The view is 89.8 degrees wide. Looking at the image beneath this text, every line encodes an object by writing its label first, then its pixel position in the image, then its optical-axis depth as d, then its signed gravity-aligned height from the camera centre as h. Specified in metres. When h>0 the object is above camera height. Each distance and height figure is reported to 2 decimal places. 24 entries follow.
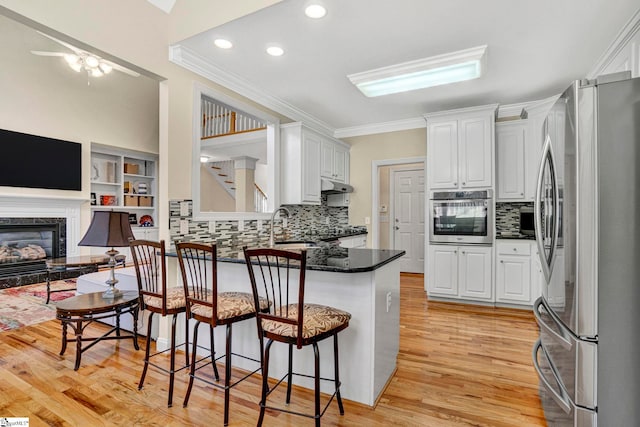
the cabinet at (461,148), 4.16 +0.90
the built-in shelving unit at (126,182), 6.54 +0.71
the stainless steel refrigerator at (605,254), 1.35 -0.17
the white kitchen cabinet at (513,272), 4.04 -0.73
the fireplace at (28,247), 5.16 -0.54
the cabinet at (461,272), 4.18 -0.77
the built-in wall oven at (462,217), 4.18 -0.03
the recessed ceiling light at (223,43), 2.79 +1.51
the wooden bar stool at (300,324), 1.61 -0.59
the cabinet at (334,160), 4.97 +0.89
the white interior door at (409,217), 6.50 -0.04
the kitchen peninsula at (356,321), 2.02 -0.70
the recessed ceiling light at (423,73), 2.96 +1.43
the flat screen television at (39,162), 5.03 +0.88
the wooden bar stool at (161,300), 2.05 -0.57
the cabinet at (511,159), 4.26 +0.75
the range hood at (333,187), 4.93 +0.45
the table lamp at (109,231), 2.49 -0.13
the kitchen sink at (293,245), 3.37 -0.33
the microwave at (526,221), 4.26 -0.08
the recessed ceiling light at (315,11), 2.31 +1.50
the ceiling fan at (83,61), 4.19 +2.09
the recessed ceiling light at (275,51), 2.88 +1.50
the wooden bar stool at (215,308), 1.86 -0.57
